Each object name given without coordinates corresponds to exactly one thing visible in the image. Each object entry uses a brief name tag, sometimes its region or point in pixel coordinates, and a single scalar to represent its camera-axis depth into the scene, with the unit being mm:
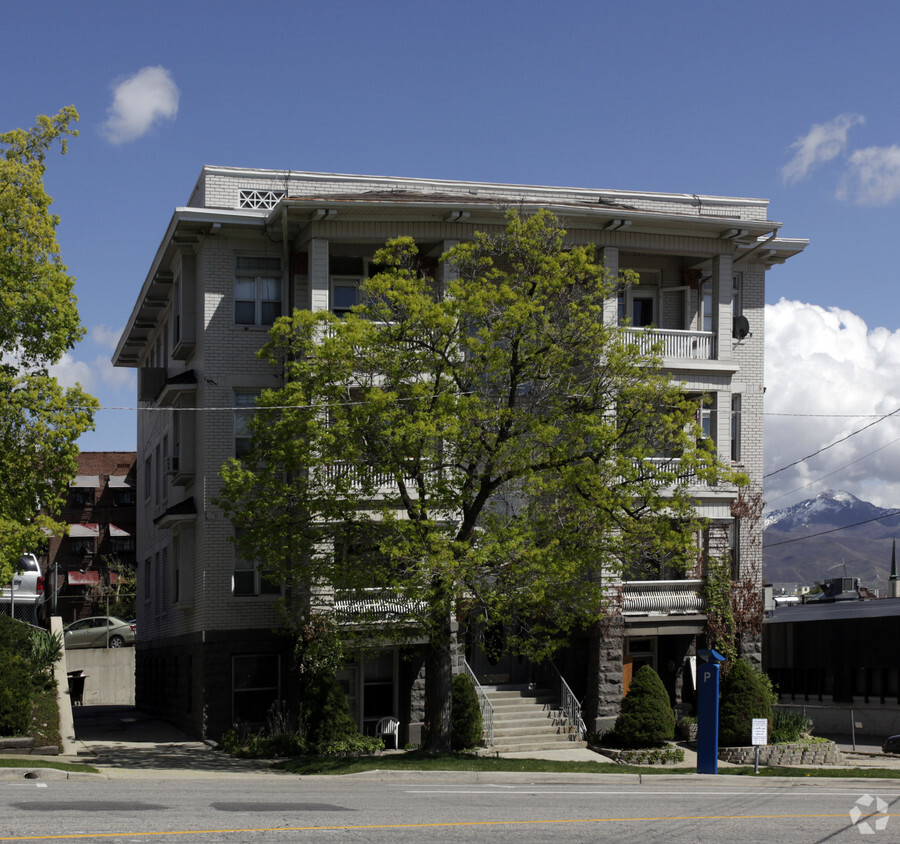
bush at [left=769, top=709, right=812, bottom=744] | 29723
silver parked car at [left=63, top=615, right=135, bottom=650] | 49156
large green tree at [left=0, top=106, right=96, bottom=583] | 21828
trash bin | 42000
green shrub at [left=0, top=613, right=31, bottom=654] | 24927
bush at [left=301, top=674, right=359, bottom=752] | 26938
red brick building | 72062
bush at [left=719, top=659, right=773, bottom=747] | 29297
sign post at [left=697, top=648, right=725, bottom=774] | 24609
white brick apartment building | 30703
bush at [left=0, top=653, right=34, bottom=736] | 22078
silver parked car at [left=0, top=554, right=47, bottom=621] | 32500
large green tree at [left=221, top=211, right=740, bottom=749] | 24281
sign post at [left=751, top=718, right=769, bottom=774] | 24656
